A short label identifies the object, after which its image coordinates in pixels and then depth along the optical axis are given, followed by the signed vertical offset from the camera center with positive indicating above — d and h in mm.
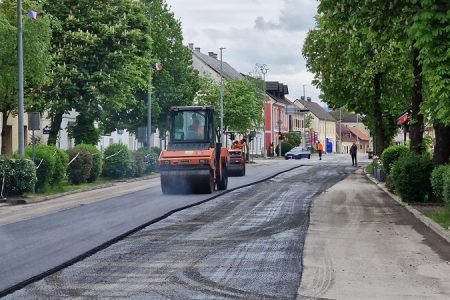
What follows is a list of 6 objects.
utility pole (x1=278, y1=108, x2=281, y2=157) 96388 +203
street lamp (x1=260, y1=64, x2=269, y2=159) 81719 +8460
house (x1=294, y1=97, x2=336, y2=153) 146375 +5212
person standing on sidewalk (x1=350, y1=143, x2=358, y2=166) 61438 -321
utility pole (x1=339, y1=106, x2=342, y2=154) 161275 +1652
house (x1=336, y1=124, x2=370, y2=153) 175500 +2693
